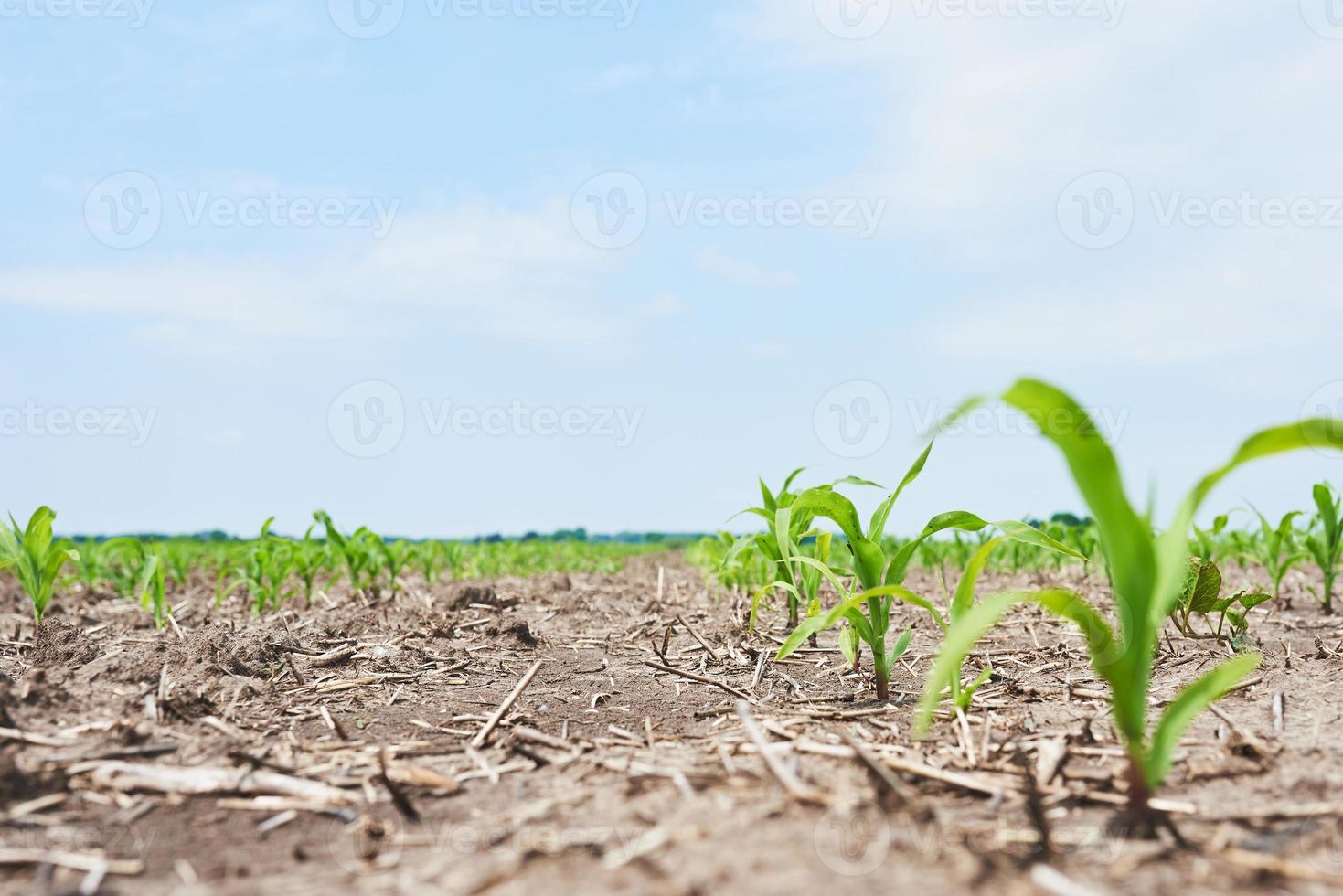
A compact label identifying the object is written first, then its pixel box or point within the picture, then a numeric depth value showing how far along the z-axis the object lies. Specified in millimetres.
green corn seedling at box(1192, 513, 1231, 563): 5168
